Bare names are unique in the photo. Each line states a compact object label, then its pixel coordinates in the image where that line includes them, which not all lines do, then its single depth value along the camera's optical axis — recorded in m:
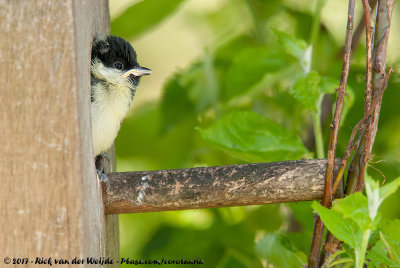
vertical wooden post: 3.16
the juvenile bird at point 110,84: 3.28
